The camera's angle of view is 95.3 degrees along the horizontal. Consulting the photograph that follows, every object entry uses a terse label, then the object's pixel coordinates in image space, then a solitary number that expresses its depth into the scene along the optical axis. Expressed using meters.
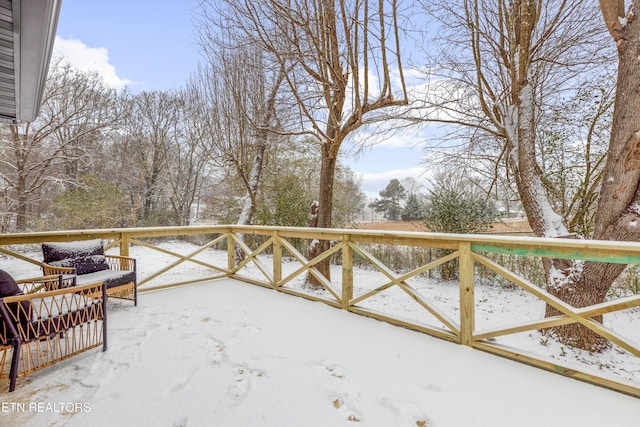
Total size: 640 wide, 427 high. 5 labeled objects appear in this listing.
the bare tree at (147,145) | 10.40
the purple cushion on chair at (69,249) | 3.04
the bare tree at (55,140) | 7.97
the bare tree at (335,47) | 3.25
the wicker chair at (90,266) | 2.91
